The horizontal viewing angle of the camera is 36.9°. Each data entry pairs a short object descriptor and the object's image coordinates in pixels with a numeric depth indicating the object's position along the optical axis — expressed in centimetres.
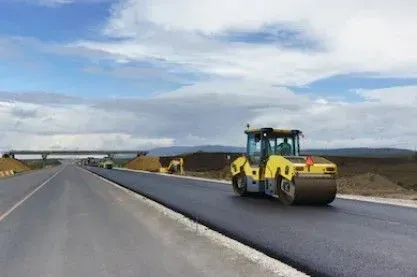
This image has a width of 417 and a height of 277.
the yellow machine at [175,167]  7102
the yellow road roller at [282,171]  2028
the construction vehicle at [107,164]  10809
